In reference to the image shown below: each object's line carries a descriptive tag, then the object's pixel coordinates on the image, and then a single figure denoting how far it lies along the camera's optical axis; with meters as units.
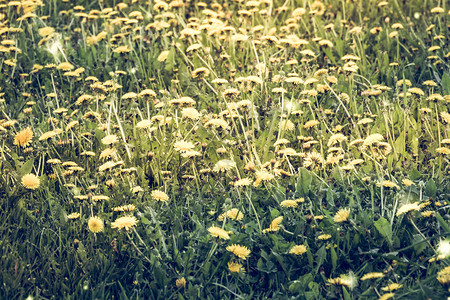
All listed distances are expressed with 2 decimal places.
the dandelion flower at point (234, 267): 3.87
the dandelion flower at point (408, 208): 3.78
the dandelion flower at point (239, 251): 3.88
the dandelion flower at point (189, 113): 5.16
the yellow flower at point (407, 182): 4.49
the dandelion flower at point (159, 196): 4.51
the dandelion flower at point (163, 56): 7.32
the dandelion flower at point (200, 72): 5.66
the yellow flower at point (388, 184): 4.28
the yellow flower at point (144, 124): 5.17
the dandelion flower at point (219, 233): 3.88
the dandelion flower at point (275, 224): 4.15
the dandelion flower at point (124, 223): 3.99
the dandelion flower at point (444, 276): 3.16
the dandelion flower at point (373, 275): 3.45
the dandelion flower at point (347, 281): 3.51
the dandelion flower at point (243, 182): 4.48
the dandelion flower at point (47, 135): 5.16
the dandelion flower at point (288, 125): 5.74
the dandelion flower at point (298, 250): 3.89
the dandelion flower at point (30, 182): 4.68
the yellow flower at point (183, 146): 4.87
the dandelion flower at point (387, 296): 3.25
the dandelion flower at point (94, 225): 4.17
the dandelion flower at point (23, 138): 5.25
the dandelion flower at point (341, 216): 3.99
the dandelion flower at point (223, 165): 4.84
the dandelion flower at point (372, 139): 4.53
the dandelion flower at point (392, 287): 3.39
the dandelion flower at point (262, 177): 4.58
